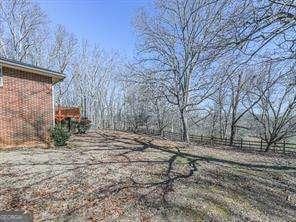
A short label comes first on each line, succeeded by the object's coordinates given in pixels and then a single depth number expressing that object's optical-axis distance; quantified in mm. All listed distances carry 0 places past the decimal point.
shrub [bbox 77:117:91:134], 13277
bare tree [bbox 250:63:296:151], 12503
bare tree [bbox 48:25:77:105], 24531
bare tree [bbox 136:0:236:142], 11976
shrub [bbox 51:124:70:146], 8289
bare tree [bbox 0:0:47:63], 19774
